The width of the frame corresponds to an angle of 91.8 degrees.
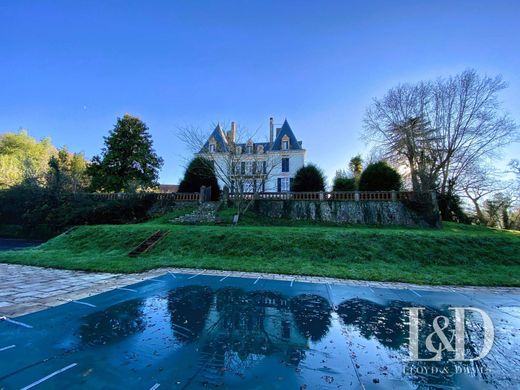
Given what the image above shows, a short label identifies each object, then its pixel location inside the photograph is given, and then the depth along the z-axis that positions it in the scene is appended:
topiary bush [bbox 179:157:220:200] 20.22
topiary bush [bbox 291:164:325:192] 18.88
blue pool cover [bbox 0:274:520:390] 2.50
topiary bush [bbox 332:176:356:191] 19.19
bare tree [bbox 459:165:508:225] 21.33
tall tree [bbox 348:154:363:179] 28.45
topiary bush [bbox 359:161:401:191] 17.22
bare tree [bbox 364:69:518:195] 19.27
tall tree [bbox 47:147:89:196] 19.27
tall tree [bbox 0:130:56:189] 21.91
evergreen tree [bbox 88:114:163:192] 23.88
